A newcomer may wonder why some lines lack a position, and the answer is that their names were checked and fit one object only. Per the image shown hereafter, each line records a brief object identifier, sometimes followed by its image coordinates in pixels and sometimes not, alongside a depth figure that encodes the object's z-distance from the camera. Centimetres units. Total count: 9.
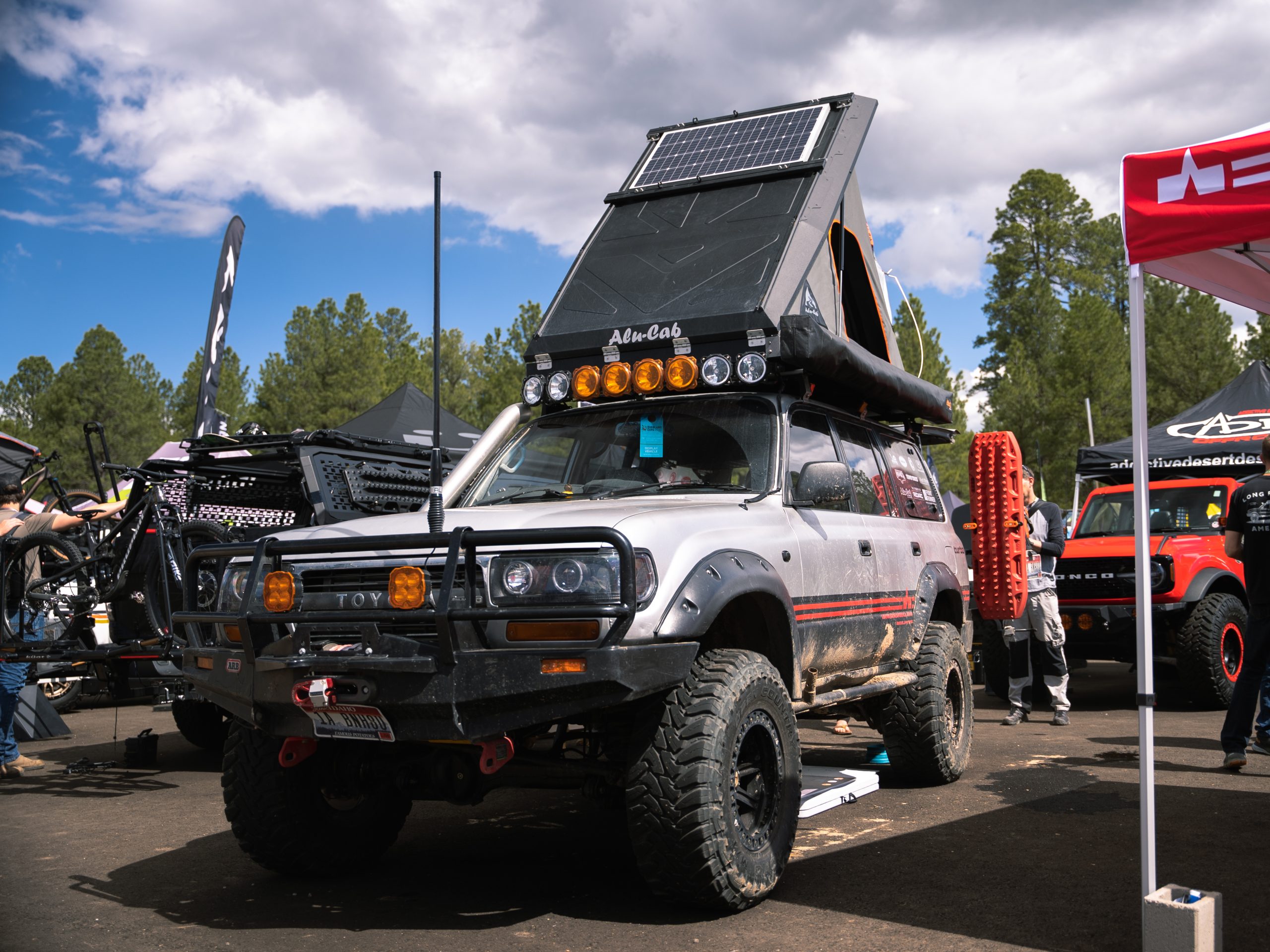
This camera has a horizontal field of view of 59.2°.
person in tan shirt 792
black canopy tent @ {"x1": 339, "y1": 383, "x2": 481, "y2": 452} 1539
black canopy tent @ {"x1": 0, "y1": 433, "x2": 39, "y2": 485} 1625
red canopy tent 376
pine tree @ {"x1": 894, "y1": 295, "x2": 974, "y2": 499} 2883
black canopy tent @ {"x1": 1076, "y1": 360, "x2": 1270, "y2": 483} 1285
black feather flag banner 1282
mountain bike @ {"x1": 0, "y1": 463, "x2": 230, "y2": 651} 773
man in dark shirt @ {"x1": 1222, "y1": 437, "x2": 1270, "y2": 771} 680
